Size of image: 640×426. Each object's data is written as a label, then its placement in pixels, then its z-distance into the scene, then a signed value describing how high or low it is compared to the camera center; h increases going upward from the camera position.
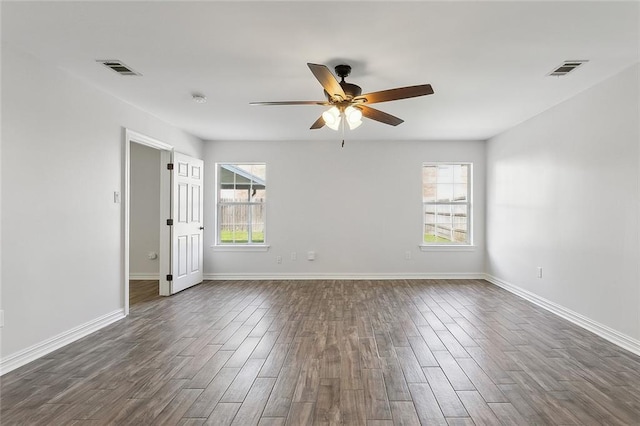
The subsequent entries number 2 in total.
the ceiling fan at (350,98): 2.59 +0.95
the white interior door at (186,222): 5.02 -0.19
